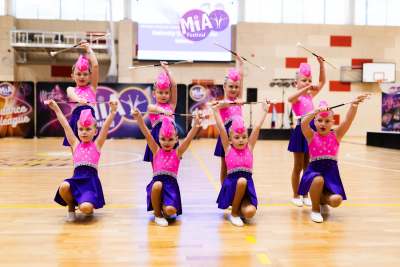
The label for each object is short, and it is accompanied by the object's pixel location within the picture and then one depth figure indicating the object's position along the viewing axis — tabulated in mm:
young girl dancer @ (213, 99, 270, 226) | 2592
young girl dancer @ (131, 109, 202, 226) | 2580
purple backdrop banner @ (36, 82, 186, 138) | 10779
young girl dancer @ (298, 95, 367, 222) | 2676
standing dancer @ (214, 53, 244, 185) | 2961
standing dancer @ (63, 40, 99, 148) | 3021
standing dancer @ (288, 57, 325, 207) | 3117
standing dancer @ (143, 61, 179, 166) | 2918
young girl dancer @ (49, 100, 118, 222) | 2574
